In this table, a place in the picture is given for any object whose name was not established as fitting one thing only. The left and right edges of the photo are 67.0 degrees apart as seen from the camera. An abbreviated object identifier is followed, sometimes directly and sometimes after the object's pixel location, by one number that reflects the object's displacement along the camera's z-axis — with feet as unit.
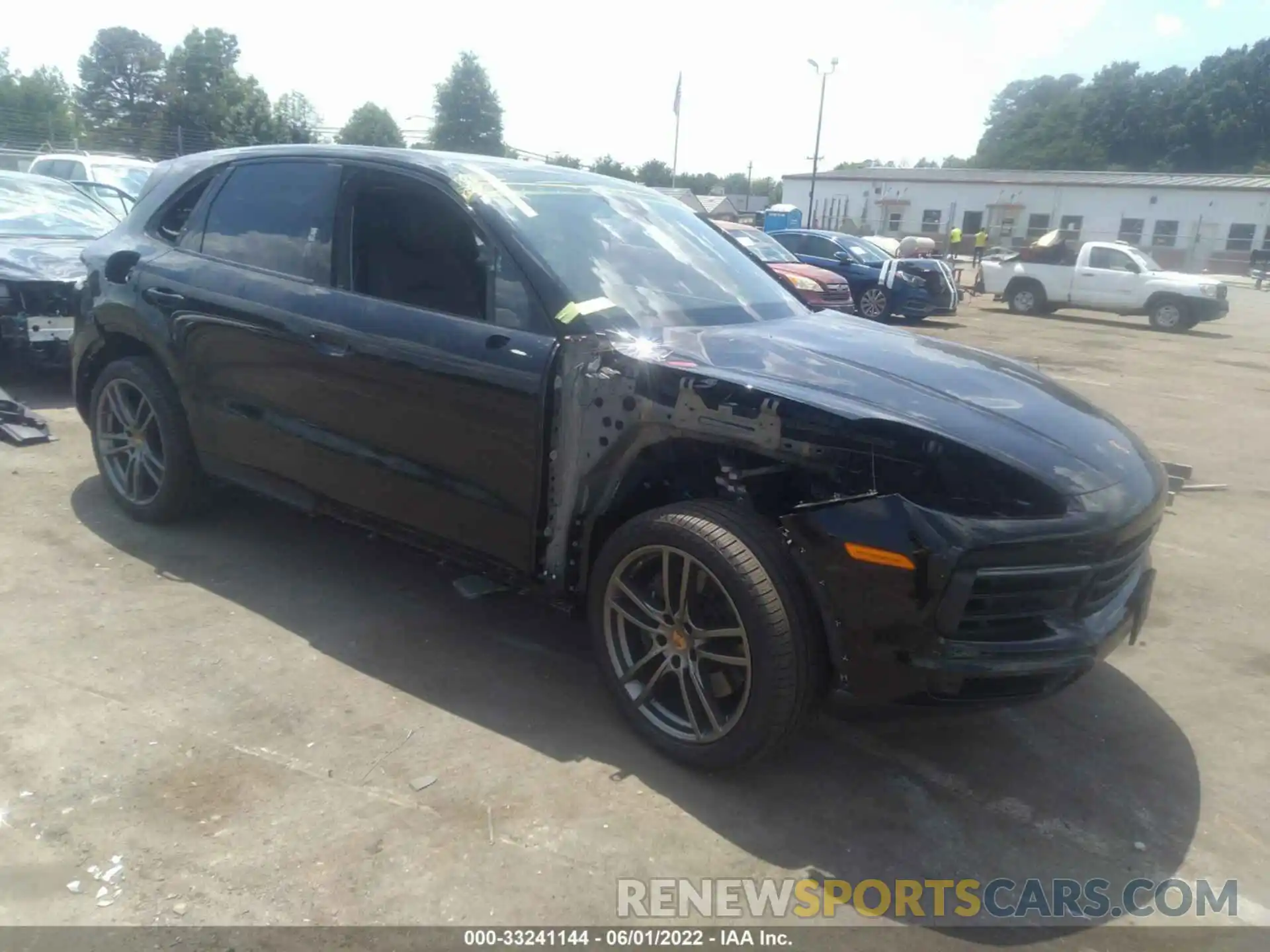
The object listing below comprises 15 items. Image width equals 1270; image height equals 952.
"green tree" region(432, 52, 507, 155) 234.38
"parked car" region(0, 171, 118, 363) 22.18
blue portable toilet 107.04
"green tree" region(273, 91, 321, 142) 150.71
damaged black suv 8.46
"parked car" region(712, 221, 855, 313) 46.09
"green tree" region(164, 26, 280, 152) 163.28
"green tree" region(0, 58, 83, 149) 125.80
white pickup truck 61.67
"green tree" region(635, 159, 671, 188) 254.27
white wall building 152.25
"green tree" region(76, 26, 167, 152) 244.63
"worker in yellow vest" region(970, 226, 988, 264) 107.65
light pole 135.95
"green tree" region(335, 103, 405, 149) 171.01
